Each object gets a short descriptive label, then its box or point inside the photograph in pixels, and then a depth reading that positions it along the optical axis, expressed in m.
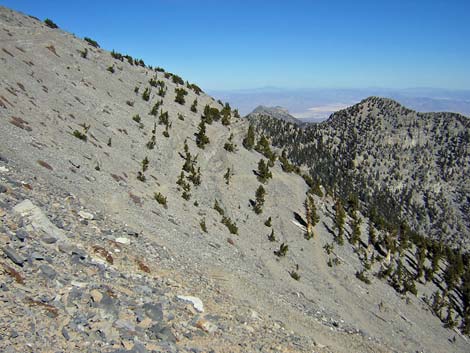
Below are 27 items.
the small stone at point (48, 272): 9.66
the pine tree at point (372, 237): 50.09
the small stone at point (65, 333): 7.81
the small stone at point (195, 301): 12.36
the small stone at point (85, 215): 15.41
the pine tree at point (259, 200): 38.02
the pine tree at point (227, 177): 39.98
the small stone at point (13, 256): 9.48
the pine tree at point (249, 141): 54.27
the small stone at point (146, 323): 9.69
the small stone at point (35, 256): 10.06
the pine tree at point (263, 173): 45.38
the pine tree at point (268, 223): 36.38
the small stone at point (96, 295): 9.63
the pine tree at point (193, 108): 51.08
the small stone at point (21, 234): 10.69
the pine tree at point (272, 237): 33.50
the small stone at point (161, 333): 9.53
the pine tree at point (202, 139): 43.27
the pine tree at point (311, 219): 39.51
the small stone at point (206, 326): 11.08
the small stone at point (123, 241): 14.93
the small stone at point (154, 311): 10.27
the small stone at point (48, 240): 11.50
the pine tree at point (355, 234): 45.69
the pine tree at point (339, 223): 43.14
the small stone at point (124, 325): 9.09
